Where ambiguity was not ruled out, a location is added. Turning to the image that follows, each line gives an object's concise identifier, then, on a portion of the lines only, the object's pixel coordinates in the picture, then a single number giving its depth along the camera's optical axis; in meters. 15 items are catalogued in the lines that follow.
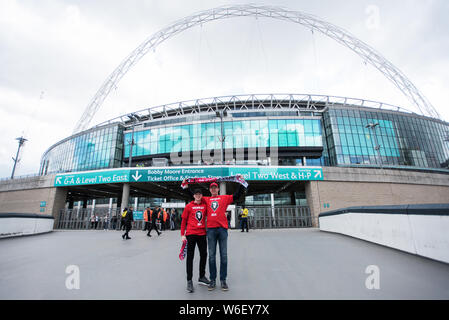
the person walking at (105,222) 17.81
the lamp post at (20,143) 35.16
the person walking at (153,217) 11.43
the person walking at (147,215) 11.98
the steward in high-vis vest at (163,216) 15.15
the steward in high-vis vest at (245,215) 13.28
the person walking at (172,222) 16.61
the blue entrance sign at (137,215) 17.55
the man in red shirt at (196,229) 3.48
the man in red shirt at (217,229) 3.26
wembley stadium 18.64
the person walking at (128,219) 9.78
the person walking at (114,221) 17.87
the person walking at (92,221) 18.09
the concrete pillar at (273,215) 16.86
